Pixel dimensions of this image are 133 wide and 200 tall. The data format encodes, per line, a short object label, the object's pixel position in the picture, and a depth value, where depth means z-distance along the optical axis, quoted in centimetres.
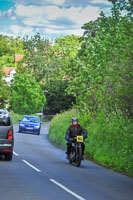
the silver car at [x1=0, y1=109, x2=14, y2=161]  1634
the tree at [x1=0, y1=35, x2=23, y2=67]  13366
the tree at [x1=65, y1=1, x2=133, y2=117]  1828
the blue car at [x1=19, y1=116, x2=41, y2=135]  4384
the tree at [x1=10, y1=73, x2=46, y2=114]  8460
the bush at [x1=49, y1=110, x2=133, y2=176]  1620
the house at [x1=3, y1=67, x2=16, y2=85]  13725
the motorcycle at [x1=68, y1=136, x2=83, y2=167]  1688
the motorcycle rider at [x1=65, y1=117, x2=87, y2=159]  1764
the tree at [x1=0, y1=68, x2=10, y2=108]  8127
